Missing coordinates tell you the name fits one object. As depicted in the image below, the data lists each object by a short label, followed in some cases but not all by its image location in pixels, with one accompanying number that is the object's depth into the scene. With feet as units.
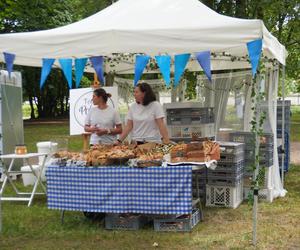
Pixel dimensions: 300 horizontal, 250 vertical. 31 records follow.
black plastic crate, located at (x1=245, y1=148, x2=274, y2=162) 23.32
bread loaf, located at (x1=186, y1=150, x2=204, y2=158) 17.58
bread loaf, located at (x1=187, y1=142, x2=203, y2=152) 17.72
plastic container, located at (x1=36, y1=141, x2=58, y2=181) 25.43
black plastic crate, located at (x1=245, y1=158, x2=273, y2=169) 23.40
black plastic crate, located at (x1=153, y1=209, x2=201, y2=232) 18.06
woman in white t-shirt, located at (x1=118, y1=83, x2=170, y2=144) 20.56
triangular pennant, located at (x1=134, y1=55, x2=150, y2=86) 18.34
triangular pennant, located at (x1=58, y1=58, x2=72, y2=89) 19.82
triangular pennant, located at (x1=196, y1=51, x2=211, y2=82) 16.96
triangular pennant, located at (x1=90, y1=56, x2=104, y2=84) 18.42
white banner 27.78
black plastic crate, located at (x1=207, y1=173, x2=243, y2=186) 21.89
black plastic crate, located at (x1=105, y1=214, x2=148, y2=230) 18.38
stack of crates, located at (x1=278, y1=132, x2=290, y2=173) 30.38
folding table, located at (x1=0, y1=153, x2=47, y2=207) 22.11
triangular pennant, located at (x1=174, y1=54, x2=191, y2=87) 18.09
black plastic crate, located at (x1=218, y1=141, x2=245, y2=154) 21.83
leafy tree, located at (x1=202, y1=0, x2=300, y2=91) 46.62
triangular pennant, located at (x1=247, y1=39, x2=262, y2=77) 15.40
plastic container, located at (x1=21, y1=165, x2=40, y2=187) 27.32
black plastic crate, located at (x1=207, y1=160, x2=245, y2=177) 21.84
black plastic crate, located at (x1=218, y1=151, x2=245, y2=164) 21.72
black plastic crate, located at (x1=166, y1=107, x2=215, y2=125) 24.67
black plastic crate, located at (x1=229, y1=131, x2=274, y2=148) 23.50
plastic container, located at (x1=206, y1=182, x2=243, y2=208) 22.06
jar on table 22.94
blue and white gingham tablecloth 16.94
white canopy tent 16.22
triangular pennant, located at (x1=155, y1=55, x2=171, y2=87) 18.17
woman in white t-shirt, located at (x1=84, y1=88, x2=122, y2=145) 21.84
